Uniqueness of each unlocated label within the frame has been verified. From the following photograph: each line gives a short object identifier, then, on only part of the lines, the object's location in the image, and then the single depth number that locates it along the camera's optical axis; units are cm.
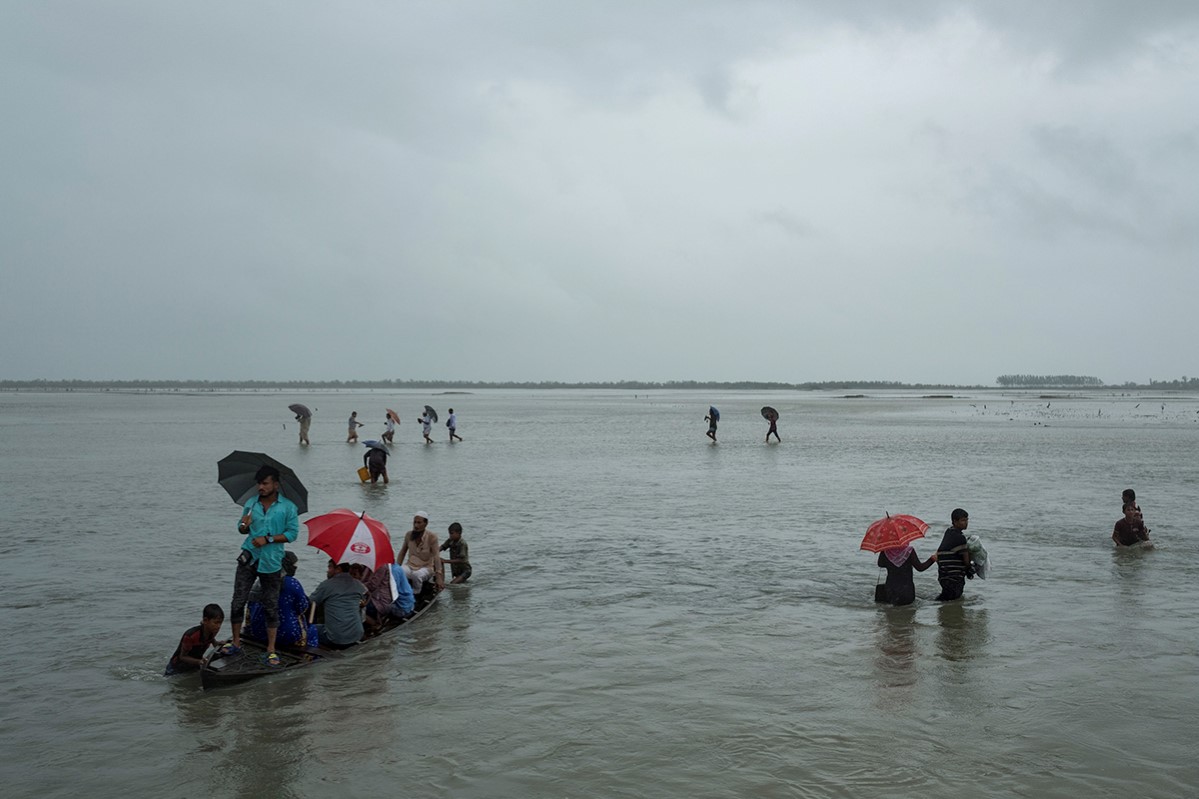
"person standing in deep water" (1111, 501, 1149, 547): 1527
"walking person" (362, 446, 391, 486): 2439
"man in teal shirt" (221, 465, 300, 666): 974
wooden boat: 907
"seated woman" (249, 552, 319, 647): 998
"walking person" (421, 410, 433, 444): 3947
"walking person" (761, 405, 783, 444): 3914
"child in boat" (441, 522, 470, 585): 1357
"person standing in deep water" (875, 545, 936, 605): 1195
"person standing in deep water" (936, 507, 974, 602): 1218
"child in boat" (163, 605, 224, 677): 939
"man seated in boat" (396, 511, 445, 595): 1274
